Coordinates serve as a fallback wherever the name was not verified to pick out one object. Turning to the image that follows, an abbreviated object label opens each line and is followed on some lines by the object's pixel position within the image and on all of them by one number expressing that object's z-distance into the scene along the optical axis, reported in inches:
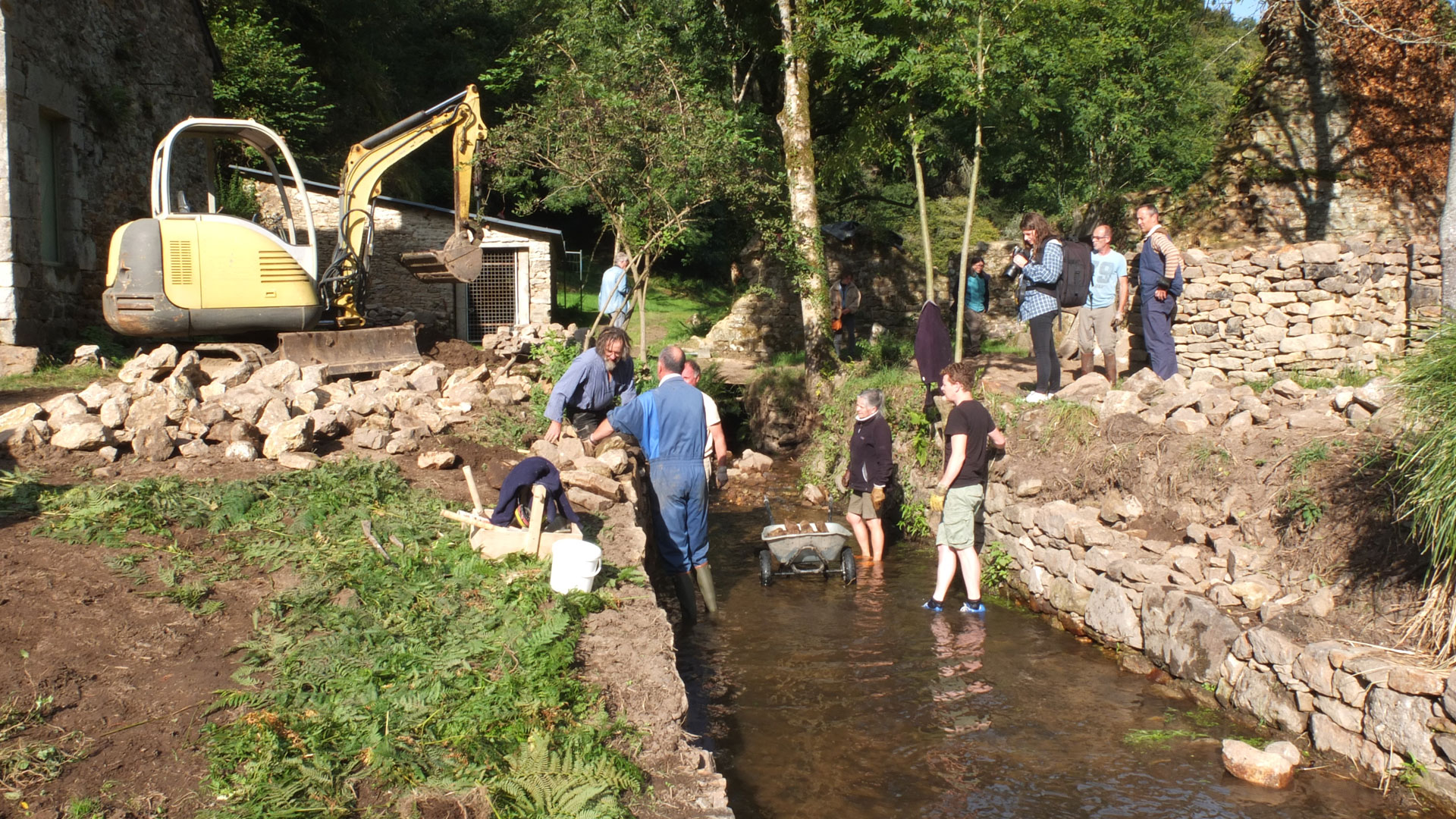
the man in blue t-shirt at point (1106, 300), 391.9
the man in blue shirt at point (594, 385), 328.8
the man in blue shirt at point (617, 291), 570.3
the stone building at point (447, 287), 760.3
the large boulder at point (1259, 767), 211.2
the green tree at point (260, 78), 788.6
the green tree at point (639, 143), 565.6
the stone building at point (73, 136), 462.6
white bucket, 225.1
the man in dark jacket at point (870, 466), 385.7
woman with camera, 386.0
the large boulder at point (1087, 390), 382.0
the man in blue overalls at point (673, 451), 295.6
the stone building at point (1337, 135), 547.2
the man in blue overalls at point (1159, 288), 390.9
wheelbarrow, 370.6
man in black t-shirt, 327.0
